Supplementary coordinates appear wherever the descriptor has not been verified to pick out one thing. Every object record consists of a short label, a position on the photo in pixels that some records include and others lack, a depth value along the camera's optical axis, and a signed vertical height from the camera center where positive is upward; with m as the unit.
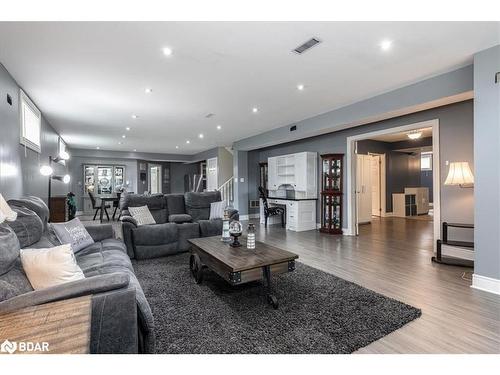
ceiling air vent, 2.54 +1.45
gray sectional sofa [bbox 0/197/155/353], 1.31 -0.58
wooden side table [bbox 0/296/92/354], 1.08 -0.63
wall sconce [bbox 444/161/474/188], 3.54 +0.16
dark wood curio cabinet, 6.00 -0.19
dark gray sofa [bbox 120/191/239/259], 4.00 -0.64
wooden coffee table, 2.35 -0.73
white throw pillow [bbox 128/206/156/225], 4.48 -0.50
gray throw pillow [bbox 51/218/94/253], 2.73 -0.53
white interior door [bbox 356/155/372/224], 7.36 -0.13
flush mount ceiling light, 5.95 +1.24
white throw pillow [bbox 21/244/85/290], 1.67 -0.53
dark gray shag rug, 1.83 -1.12
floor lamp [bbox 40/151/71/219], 4.25 +0.29
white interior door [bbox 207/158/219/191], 9.89 +0.52
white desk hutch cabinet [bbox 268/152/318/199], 6.58 +0.36
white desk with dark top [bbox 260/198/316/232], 6.32 -0.69
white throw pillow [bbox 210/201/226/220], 4.97 -0.45
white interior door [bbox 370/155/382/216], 8.52 +0.06
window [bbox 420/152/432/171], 11.48 +1.16
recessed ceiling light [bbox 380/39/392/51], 2.58 +1.46
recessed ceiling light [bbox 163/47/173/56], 2.65 +1.43
